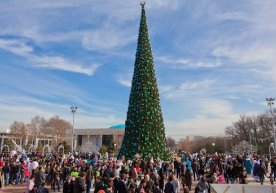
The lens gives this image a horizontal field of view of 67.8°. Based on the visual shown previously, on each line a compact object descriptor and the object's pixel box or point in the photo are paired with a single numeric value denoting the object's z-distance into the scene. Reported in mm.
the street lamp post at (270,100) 25053
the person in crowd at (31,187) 8396
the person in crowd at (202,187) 7231
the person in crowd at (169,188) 7445
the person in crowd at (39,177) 9384
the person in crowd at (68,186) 7831
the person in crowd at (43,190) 6838
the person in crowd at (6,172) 12591
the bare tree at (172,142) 88050
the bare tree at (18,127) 68437
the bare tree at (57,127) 70904
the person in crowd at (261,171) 11986
